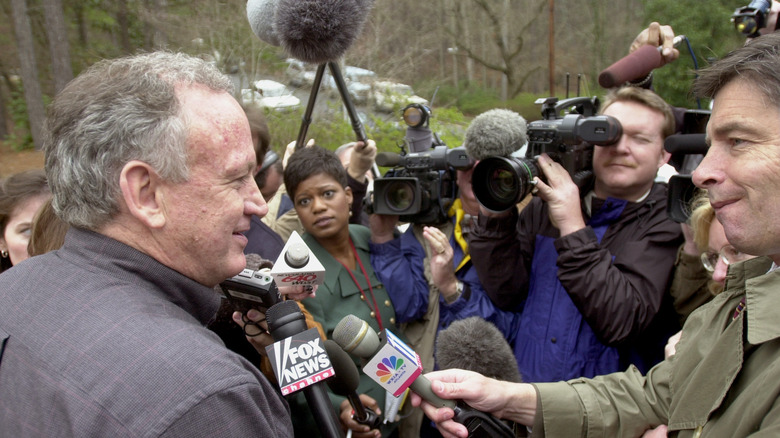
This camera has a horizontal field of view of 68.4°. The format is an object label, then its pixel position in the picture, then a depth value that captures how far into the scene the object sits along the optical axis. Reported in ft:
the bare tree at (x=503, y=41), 57.21
